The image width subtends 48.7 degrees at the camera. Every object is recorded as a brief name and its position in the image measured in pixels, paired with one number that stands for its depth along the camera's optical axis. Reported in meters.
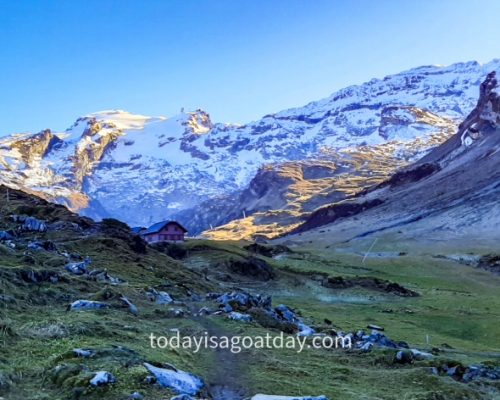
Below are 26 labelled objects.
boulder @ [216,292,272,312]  39.53
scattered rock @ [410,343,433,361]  29.19
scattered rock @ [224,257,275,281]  83.56
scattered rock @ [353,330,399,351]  33.19
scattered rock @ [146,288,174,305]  40.54
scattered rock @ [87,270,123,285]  42.68
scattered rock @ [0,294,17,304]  28.38
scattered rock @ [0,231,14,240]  54.68
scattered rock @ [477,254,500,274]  112.01
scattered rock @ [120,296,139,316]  33.16
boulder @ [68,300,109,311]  30.82
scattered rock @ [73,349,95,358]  20.81
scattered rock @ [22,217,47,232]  67.00
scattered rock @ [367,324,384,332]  49.26
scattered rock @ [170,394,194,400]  17.73
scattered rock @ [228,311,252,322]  34.75
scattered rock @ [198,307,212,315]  37.03
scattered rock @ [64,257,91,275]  42.77
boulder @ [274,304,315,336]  37.06
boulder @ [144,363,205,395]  19.38
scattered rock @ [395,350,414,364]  28.12
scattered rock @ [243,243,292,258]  121.34
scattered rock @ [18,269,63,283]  34.56
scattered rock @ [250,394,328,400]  19.16
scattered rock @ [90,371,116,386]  18.03
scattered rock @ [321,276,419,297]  81.88
